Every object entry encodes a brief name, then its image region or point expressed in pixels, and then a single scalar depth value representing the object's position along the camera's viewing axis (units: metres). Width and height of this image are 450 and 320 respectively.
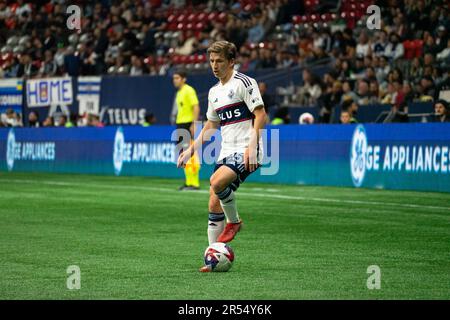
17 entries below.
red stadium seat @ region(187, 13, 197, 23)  37.20
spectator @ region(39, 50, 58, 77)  37.78
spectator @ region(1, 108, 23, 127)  36.31
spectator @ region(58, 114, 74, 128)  33.38
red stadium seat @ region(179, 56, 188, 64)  34.69
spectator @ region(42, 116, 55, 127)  33.97
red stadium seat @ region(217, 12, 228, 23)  35.26
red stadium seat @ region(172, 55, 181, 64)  35.04
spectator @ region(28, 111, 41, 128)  35.62
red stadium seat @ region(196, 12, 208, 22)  36.78
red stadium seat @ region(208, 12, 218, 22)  35.96
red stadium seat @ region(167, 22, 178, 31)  37.65
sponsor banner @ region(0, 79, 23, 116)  37.66
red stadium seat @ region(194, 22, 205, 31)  36.40
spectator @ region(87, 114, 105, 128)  32.50
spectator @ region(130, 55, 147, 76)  35.03
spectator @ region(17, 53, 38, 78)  38.91
